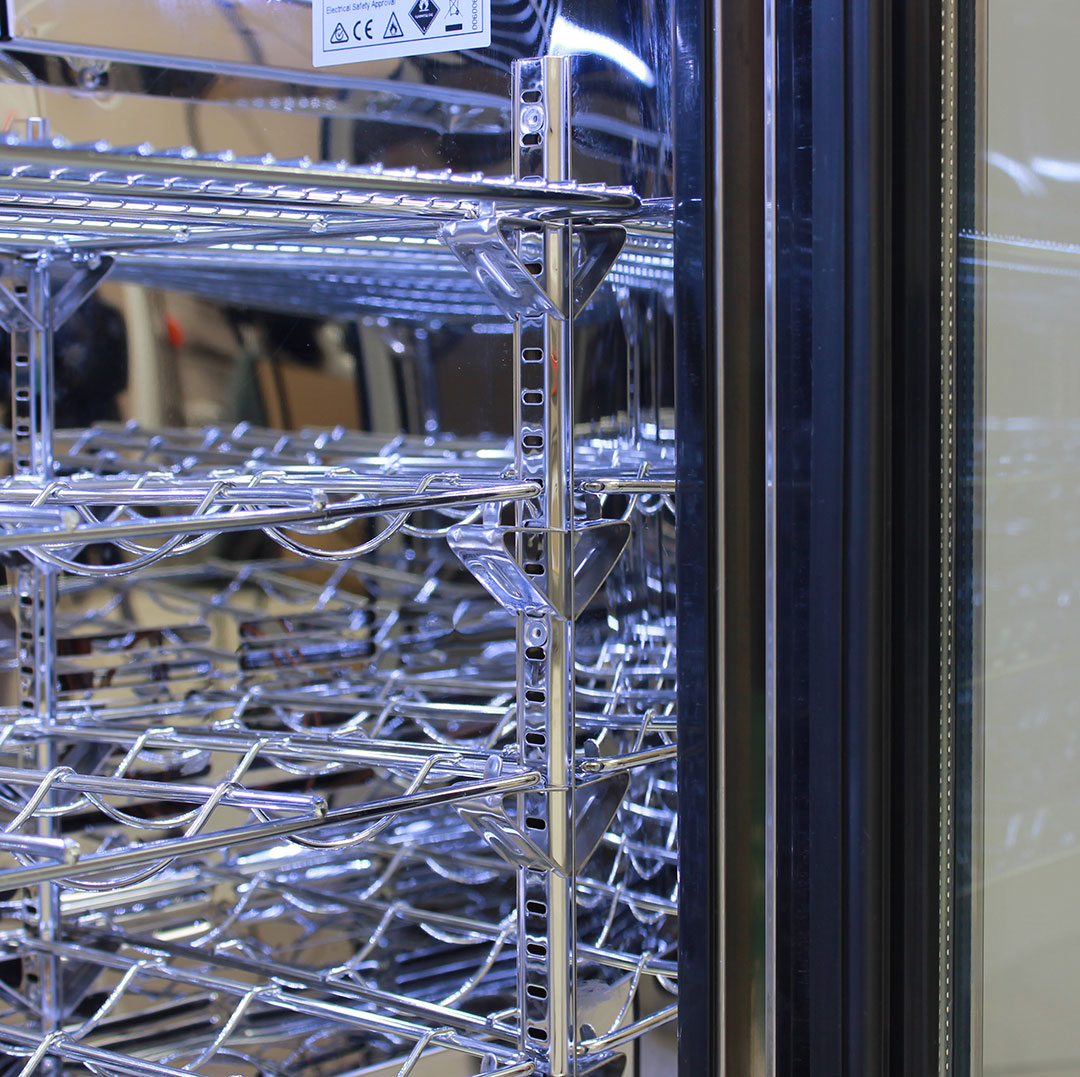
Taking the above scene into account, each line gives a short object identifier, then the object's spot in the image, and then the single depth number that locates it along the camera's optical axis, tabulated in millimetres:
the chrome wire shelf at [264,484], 924
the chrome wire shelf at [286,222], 876
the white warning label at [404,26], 995
